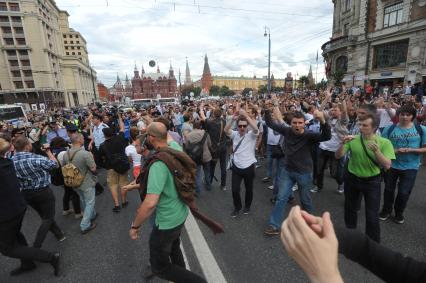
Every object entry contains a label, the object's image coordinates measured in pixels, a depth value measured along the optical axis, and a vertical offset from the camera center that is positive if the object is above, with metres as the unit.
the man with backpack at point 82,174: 3.91 -1.24
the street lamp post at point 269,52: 23.17 +3.77
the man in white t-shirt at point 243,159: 4.24 -1.19
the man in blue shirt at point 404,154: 3.65 -1.03
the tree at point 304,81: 52.88 +2.02
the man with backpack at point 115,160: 4.59 -1.20
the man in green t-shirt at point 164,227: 2.32 -1.28
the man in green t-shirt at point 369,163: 3.02 -0.96
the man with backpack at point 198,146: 5.24 -1.15
